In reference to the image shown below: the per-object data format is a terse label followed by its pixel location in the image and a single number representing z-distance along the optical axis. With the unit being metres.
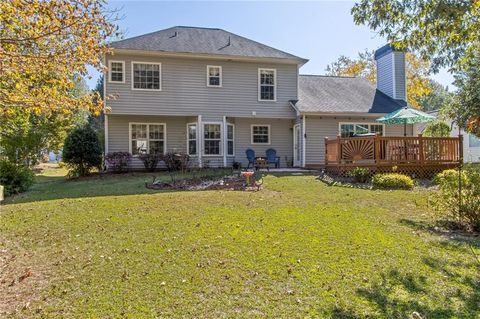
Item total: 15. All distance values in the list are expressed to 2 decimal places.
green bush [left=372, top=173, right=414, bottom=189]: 10.01
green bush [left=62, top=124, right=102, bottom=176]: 14.38
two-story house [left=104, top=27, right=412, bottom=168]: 15.86
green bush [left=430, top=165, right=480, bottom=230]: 5.74
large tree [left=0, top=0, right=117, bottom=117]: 4.04
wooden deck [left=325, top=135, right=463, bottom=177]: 11.84
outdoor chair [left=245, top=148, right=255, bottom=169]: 16.52
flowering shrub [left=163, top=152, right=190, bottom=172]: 15.72
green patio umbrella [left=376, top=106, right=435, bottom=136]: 13.14
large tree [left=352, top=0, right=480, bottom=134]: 5.34
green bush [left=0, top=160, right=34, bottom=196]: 10.70
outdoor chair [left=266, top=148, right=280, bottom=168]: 17.09
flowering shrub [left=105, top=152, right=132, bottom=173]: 15.30
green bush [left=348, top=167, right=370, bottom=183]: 11.20
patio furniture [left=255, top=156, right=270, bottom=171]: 15.23
